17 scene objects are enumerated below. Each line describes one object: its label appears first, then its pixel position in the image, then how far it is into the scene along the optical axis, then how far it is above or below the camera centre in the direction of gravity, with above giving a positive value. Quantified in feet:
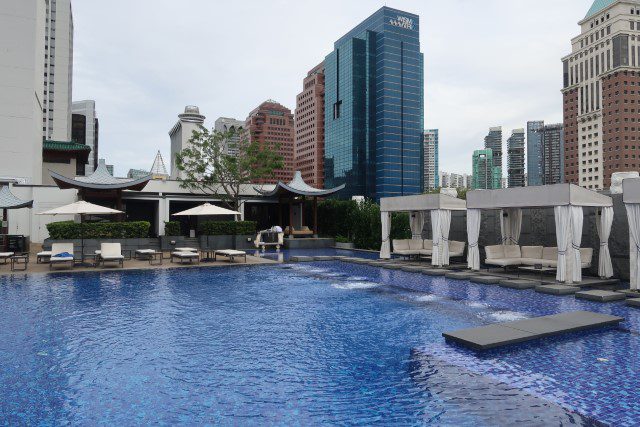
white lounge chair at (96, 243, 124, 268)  48.37 -3.34
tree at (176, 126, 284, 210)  84.58 +12.63
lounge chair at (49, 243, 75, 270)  46.65 -3.35
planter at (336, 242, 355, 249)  77.92 -3.59
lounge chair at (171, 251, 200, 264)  51.80 -3.80
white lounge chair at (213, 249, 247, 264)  56.08 -3.72
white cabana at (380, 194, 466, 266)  48.44 +2.12
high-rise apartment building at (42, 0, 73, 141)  254.68 +95.95
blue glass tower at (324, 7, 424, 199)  366.63 +104.25
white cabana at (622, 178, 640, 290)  31.58 +0.57
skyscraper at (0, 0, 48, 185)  92.84 +30.24
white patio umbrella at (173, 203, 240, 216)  61.36 +2.06
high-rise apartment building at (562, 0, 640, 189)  320.70 +109.38
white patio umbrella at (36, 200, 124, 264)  49.06 +1.79
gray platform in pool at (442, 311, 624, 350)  19.06 -5.05
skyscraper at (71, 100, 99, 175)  458.50 +111.96
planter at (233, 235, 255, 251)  75.00 -3.01
